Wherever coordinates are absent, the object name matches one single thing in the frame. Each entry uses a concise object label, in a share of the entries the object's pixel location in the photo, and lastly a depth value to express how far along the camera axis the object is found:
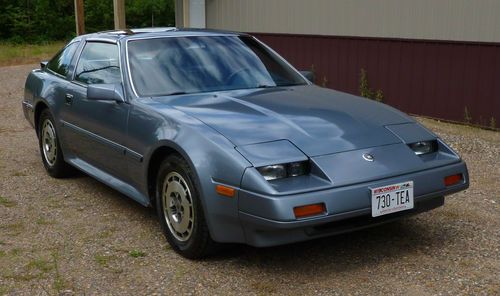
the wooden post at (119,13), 13.44
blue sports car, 3.51
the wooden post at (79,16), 15.31
